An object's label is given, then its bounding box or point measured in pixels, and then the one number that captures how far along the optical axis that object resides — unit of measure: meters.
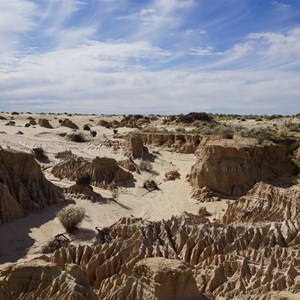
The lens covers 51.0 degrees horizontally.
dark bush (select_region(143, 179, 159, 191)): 19.84
